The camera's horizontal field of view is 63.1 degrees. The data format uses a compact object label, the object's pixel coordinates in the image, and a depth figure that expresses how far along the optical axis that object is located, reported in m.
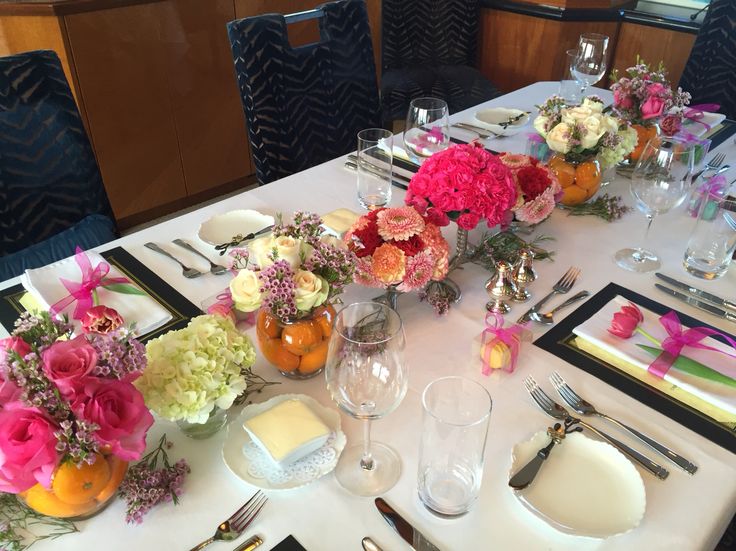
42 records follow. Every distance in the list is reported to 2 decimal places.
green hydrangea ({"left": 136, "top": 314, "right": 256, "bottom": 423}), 0.75
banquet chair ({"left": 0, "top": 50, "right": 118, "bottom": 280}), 1.51
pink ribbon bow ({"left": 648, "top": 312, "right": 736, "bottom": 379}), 0.94
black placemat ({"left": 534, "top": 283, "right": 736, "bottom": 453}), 0.86
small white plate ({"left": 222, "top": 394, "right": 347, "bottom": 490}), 0.76
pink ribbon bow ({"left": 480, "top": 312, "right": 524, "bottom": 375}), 0.94
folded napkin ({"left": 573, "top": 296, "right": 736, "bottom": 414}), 0.89
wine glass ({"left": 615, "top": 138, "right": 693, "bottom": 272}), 1.13
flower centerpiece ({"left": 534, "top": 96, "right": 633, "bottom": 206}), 1.32
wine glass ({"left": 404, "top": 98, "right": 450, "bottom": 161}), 1.37
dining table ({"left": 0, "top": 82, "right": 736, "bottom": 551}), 0.71
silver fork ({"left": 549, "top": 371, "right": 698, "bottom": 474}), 0.80
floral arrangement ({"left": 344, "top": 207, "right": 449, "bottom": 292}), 0.99
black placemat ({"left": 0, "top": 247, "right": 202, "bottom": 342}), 1.04
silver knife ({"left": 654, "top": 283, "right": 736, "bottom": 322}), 1.08
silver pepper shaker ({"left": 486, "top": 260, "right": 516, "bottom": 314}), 1.11
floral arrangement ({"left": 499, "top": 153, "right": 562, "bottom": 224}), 1.16
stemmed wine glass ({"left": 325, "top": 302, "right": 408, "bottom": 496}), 0.70
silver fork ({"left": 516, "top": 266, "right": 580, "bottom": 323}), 1.08
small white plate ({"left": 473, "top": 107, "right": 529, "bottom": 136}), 1.77
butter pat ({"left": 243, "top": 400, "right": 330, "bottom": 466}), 0.76
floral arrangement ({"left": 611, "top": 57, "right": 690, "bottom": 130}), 1.53
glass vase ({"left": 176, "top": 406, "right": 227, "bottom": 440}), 0.81
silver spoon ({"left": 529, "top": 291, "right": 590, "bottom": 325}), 1.06
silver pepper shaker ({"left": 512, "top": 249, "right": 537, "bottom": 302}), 1.11
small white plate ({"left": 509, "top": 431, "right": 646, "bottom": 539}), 0.73
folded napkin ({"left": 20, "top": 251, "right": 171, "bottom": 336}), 1.04
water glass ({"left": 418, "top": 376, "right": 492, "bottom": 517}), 0.71
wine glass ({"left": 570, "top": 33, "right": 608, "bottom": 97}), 1.84
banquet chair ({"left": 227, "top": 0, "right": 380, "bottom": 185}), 1.75
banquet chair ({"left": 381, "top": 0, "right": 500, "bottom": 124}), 2.83
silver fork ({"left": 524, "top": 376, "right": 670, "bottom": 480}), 0.80
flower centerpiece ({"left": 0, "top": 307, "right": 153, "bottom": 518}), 0.62
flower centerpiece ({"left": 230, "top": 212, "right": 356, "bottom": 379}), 0.83
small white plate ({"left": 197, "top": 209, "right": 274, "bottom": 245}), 1.29
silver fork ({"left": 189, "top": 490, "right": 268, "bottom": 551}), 0.71
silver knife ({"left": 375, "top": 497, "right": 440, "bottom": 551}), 0.70
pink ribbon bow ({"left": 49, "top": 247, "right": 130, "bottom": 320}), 1.04
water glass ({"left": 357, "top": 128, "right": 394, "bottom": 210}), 1.35
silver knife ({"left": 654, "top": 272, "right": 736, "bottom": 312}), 1.10
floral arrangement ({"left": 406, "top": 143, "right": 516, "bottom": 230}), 1.03
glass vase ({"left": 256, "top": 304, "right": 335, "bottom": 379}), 0.88
